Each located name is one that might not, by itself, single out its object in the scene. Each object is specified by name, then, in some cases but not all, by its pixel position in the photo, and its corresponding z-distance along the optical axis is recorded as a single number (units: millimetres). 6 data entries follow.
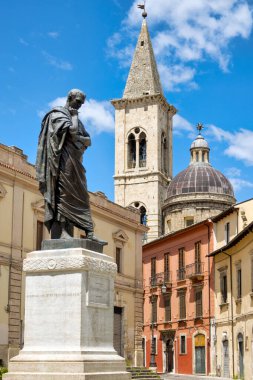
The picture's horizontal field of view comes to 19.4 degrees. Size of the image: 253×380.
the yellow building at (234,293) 37062
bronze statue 10664
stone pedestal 9648
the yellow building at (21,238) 31625
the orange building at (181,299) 47500
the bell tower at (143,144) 89938
